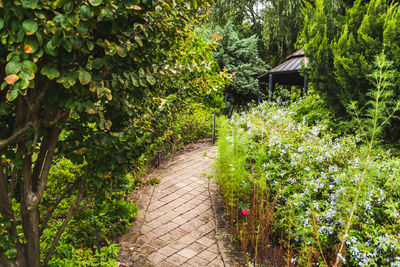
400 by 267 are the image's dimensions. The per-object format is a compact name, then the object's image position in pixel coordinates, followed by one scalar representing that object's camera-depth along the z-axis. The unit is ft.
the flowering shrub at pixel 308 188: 7.89
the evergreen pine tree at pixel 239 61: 45.09
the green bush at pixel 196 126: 25.75
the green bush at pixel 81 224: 8.62
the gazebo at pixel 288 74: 30.89
